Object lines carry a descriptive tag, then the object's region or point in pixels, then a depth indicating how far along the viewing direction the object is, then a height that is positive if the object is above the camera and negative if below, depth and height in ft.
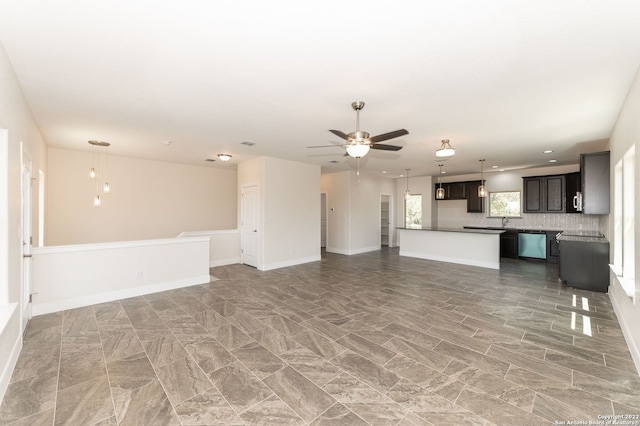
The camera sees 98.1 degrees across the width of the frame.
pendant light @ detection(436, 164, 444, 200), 28.68 +2.02
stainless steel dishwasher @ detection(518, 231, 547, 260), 25.12 -2.97
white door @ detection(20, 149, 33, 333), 10.82 -1.10
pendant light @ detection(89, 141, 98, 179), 20.21 +4.19
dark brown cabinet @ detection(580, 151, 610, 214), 14.39 +1.51
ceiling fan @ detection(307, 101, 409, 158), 10.69 +2.89
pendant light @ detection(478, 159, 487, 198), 24.32 +2.25
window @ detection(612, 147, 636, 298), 10.28 -0.51
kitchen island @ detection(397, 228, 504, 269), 22.35 -2.93
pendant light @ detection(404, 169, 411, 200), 33.13 +2.28
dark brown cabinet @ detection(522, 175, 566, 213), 25.07 +1.70
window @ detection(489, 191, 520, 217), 28.40 +0.91
